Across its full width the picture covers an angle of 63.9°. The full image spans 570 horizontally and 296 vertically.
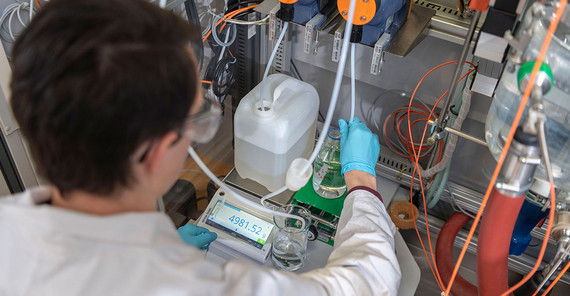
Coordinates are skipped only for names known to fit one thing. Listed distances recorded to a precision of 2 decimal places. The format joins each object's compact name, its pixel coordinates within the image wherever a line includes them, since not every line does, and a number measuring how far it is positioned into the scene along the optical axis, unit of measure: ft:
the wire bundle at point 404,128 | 5.82
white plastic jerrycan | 4.83
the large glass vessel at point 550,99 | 2.93
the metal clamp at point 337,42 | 4.31
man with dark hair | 2.17
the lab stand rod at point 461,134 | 4.32
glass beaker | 4.72
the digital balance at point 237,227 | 4.78
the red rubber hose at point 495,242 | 3.26
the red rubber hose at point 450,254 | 5.12
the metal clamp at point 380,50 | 4.19
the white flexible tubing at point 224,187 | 3.85
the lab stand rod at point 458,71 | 3.83
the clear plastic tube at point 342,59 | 3.28
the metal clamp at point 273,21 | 4.54
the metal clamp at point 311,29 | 4.34
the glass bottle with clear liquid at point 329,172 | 5.21
